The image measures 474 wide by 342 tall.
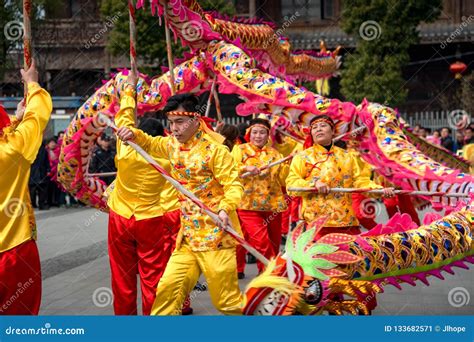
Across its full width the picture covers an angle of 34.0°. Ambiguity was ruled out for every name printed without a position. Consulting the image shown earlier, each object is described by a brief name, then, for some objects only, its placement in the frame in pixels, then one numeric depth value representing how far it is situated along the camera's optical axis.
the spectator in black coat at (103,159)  13.51
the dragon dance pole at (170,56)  6.02
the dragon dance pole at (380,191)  5.64
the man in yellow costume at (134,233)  5.27
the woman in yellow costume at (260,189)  7.34
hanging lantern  19.83
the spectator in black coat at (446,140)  14.99
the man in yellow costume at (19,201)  4.01
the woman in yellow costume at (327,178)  5.81
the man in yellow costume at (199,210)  4.36
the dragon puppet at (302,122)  4.03
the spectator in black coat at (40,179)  14.56
